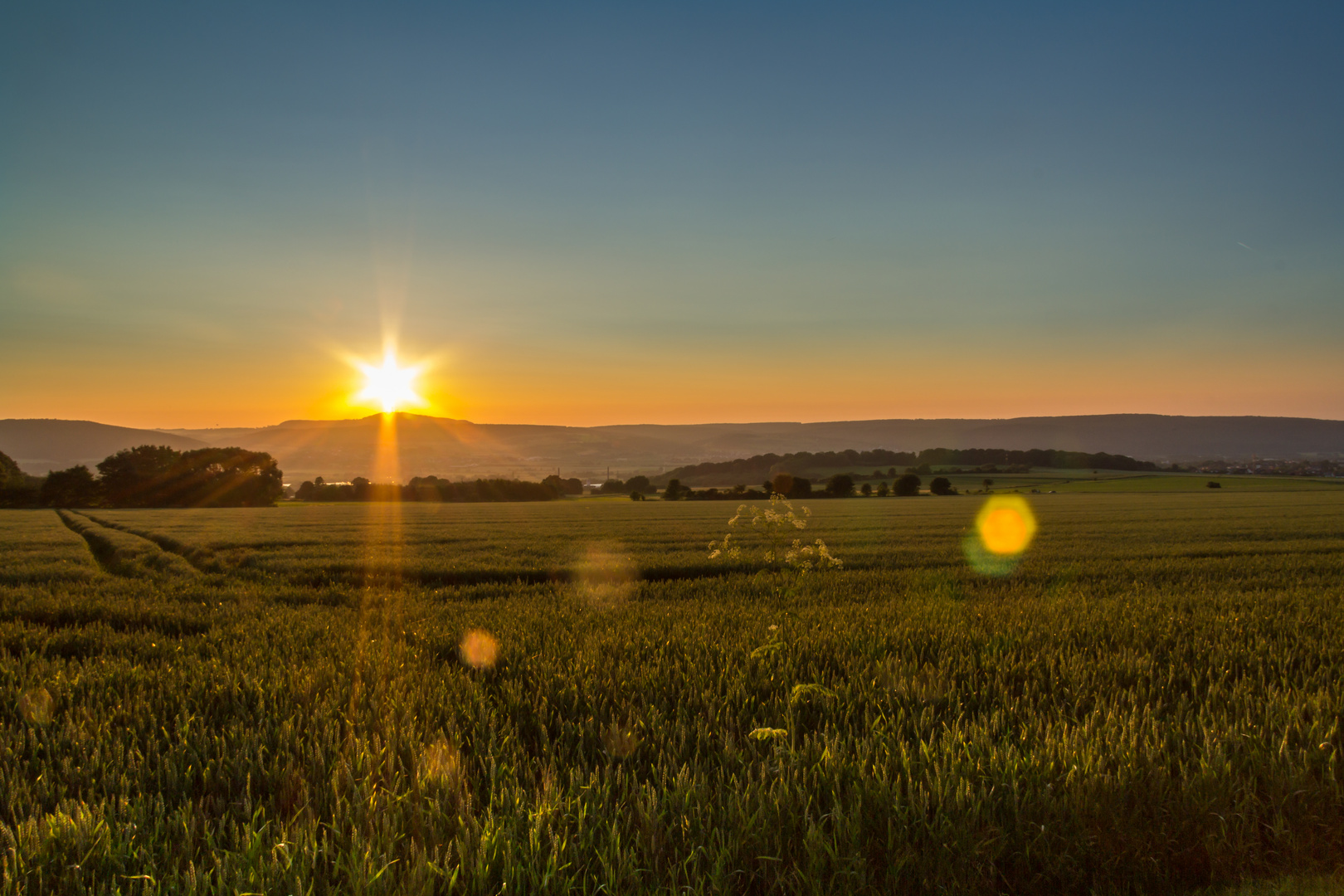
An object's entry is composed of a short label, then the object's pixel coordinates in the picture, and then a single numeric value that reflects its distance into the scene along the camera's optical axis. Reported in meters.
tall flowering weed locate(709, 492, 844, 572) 9.91
